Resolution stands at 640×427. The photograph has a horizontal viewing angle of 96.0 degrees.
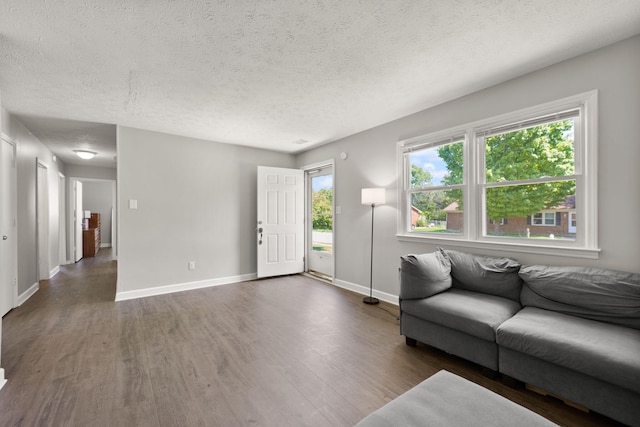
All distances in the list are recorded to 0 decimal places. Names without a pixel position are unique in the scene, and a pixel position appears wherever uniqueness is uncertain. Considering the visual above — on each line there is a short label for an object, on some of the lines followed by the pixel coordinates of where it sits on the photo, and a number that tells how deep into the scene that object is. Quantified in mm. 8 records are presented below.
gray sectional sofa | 1608
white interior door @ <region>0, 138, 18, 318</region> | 3338
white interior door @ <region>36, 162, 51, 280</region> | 4945
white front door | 5125
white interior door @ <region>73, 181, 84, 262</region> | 7096
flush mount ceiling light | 5210
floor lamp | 3826
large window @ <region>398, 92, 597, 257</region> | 2355
